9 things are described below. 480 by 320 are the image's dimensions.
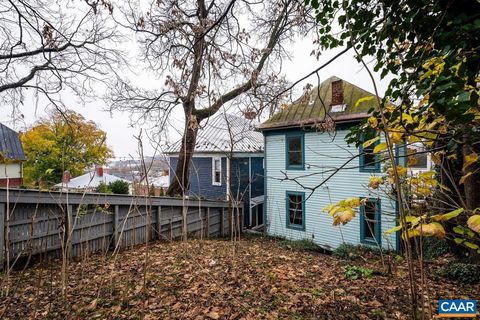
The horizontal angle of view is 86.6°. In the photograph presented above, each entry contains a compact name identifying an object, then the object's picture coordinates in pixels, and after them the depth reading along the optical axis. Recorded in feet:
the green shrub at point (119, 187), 40.98
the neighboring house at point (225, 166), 48.14
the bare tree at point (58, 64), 23.20
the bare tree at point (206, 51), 11.31
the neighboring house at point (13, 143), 66.13
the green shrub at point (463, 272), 15.48
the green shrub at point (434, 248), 25.46
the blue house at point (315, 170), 33.01
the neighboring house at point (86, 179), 64.29
